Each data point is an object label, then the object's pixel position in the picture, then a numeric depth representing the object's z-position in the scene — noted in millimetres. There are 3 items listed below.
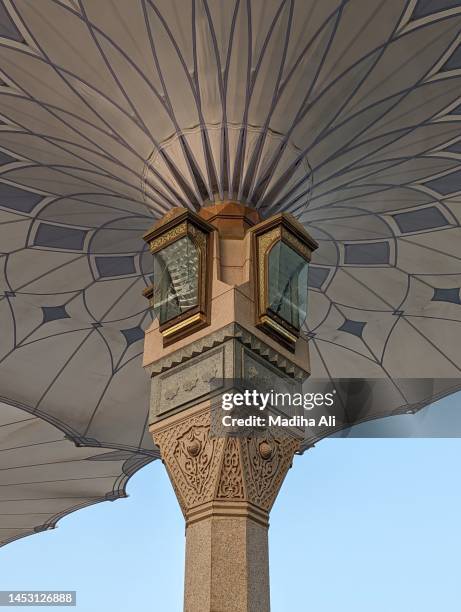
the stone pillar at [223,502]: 6117
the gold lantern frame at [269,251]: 7523
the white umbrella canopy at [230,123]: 8078
